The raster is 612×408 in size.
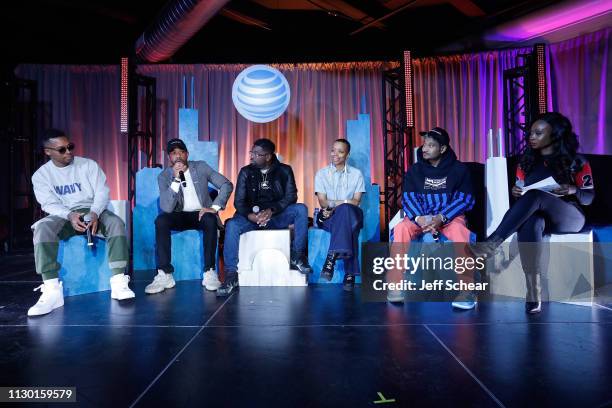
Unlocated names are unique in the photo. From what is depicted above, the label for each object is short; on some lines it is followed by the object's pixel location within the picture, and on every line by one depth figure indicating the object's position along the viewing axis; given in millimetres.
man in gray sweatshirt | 2648
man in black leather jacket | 3160
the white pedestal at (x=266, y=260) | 3197
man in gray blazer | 3137
